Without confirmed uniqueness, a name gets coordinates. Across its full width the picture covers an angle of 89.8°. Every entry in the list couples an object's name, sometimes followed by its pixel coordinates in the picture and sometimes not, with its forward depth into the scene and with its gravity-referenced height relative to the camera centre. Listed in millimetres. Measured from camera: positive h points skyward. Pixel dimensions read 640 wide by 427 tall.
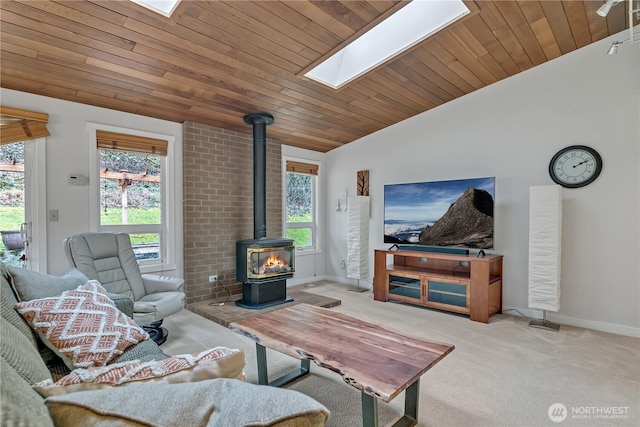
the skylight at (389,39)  2639 +1555
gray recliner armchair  2615 -606
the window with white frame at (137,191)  3453 +202
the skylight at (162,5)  2141 +1377
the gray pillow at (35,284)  1501 -383
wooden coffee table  1456 -755
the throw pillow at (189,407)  596 -396
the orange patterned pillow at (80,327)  1398 -551
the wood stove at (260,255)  3838 -579
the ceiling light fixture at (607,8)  2047 +1320
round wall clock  3203 +440
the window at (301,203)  5227 +97
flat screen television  3707 -56
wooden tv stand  3471 -863
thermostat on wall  3189 +291
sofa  580 -401
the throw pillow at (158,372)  736 -422
